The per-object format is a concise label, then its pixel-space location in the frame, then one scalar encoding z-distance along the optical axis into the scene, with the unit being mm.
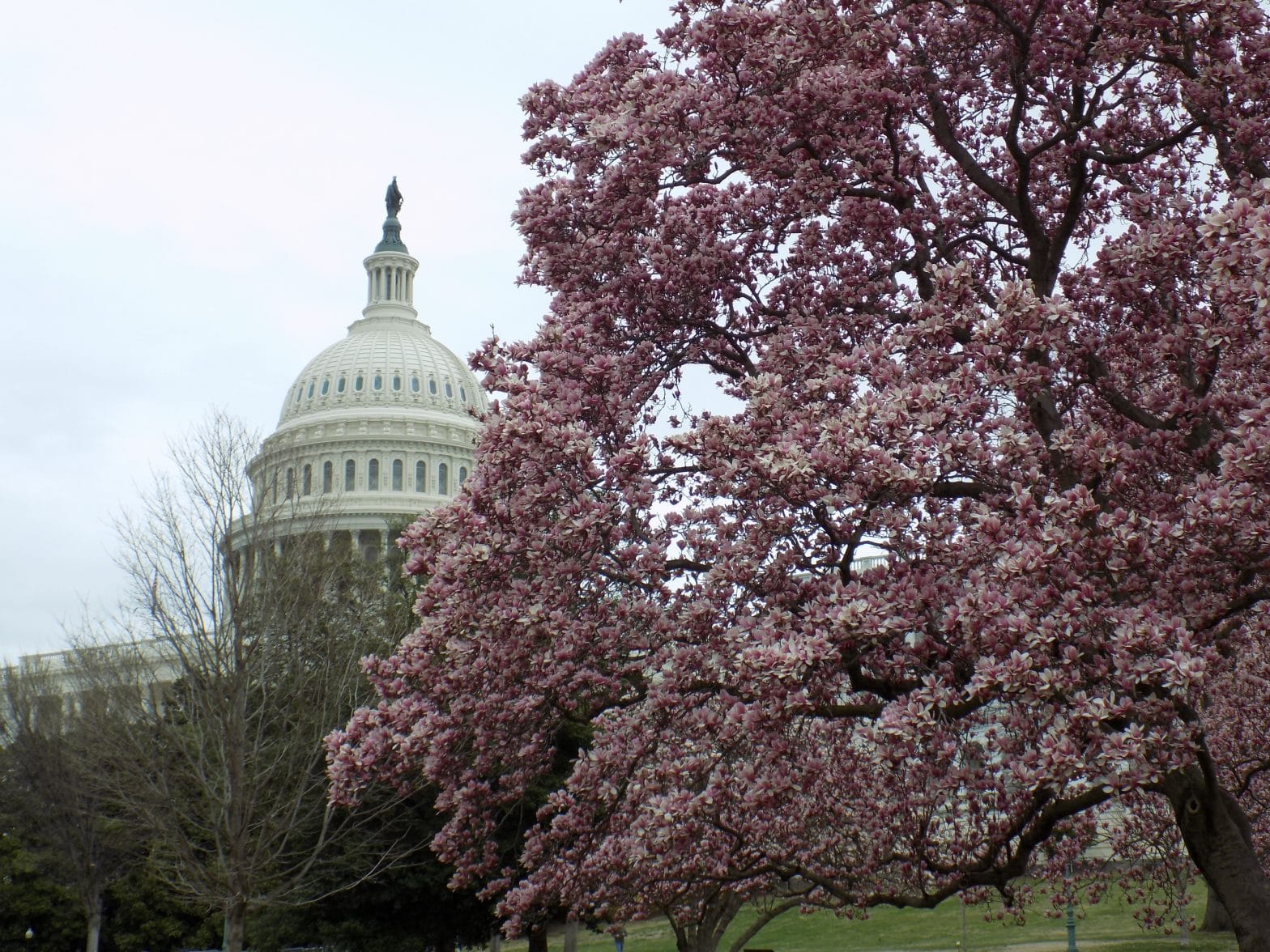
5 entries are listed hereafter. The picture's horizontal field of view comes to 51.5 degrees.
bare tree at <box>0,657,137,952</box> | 41375
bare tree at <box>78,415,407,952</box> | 24297
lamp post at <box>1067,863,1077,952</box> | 26747
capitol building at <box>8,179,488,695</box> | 120000
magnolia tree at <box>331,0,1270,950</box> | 8125
